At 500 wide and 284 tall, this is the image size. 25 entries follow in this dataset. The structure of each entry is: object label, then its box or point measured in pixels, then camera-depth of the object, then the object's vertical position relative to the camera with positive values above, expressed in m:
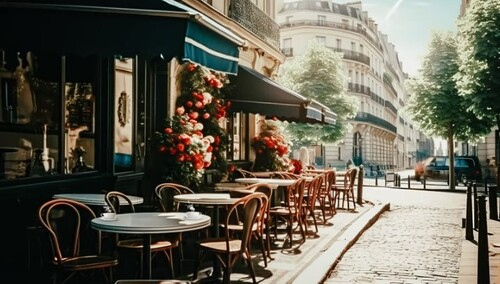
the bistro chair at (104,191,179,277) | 5.00 -0.92
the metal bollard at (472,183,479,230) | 9.26 -1.08
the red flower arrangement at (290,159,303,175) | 13.62 -0.38
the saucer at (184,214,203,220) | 4.50 -0.58
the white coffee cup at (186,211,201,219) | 4.52 -0.55
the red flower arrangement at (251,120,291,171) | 13.11 +0.02
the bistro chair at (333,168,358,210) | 12.03 -0.81
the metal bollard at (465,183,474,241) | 8.61 -1.19
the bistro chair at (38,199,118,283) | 4.18 -0.80
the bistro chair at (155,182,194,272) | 6.21 -0.54
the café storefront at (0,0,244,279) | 3.86 +0.78
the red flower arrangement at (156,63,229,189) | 7.85 +0.39
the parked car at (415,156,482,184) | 26.80 -0.89
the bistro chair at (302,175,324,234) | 8.43 -0.74
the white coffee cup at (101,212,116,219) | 4.25 -0.52
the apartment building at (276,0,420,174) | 50.88 +10.82
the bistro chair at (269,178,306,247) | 7.68 -0.91
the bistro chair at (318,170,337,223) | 10.34 -0.83
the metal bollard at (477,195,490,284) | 4.95 -0.98
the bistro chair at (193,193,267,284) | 4.95 -0.94
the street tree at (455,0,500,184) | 18.44 +3.45
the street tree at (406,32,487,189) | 24.17 +2.56
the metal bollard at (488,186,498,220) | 10.99 -1.15
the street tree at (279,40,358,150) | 33.16 +4.78
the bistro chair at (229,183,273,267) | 5.93 -0.75
